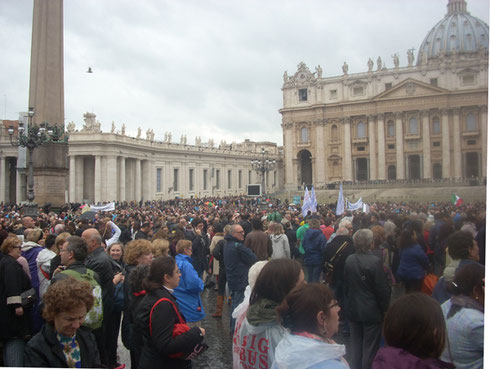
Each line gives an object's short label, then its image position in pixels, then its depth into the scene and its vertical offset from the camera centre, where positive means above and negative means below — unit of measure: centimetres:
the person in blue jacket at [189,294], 452 -107
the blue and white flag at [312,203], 1591 -21
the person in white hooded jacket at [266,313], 286 -81
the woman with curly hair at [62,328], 292 -93
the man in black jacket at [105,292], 453 -104
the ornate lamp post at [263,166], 3131 +262
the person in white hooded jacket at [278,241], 778 -83
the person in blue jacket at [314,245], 795 -92
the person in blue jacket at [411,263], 564 -93
